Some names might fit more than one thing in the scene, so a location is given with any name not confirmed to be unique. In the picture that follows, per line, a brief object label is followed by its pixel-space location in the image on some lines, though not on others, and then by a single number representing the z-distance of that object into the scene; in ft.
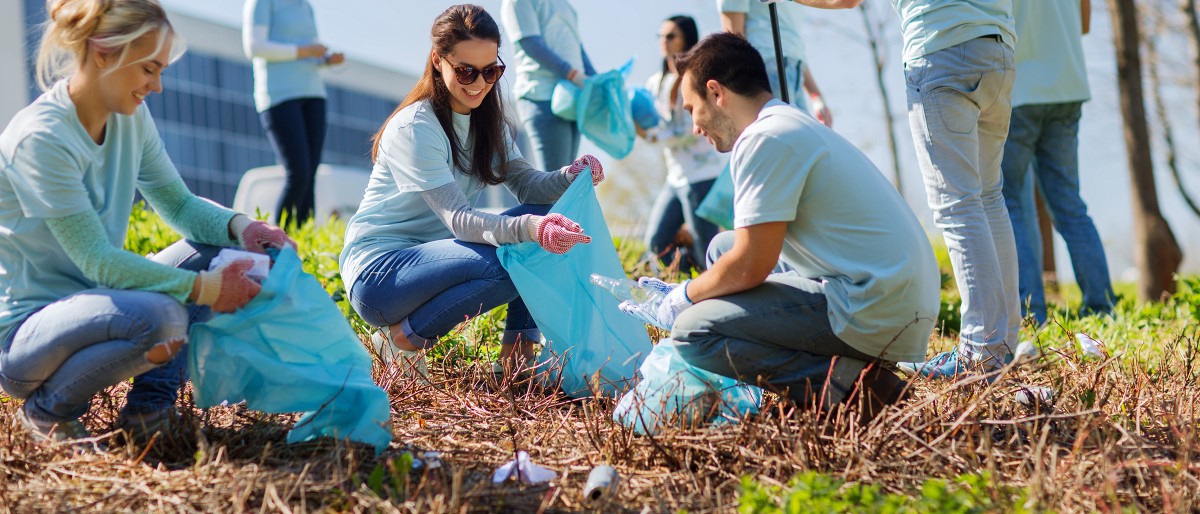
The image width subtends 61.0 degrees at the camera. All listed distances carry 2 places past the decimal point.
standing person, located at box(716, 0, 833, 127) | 15.05
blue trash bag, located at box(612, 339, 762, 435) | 8.25
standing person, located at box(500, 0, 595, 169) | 15.78
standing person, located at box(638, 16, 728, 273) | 17.46
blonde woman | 7.57
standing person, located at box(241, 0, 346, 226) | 17.42
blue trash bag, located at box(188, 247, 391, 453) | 7.93
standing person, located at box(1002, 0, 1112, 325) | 13.98
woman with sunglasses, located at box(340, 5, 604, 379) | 9.98
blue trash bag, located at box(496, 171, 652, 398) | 10.09
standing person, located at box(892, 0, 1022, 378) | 10.18
